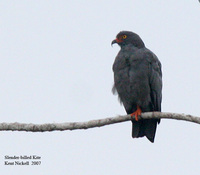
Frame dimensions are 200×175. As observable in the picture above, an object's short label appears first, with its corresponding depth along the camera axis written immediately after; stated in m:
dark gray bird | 14.22
